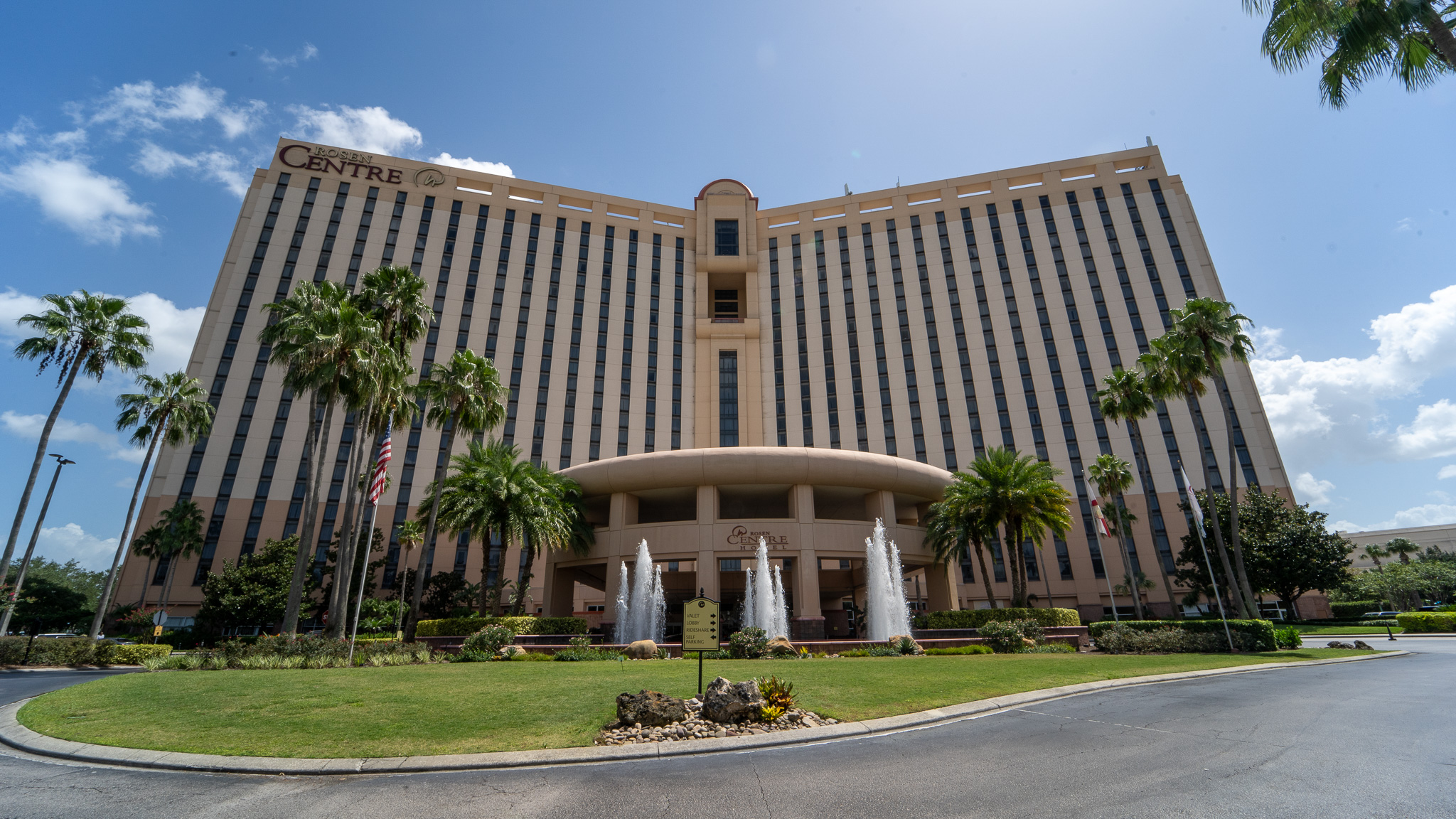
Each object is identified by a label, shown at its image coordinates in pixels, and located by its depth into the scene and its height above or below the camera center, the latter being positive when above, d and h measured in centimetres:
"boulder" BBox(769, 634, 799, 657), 2280 -114
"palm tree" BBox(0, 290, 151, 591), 2955 +1399
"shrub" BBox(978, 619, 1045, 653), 2581 -89
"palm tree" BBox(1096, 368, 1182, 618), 3697 +1253
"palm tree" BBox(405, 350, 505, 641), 3259 +1183
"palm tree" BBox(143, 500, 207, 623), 4797 +690
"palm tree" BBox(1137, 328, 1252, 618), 3119 +1228
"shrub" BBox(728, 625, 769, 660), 2298 -109
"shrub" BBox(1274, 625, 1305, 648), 2545 -121
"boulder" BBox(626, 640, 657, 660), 2314 -121
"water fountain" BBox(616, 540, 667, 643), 3294 +58
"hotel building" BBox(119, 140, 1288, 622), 5706 +3171
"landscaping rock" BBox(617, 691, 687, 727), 920 -135
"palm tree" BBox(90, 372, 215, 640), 3622 +1257
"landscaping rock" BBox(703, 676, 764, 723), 936 -127
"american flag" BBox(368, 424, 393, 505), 2130 +506
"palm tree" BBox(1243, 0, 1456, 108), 1177 +1123
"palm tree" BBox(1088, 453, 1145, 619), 4503 +957
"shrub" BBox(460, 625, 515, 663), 2336 -89
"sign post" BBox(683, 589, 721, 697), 1058 -13
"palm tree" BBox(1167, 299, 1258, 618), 3041 +1343
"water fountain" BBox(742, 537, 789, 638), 3009 +55
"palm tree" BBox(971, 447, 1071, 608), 3412 +609
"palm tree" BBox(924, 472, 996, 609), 3478 +512
